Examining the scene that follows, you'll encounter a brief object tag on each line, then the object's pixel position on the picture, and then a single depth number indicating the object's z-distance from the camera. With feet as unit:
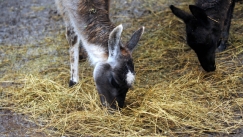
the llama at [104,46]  28.49
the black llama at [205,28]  35.54
